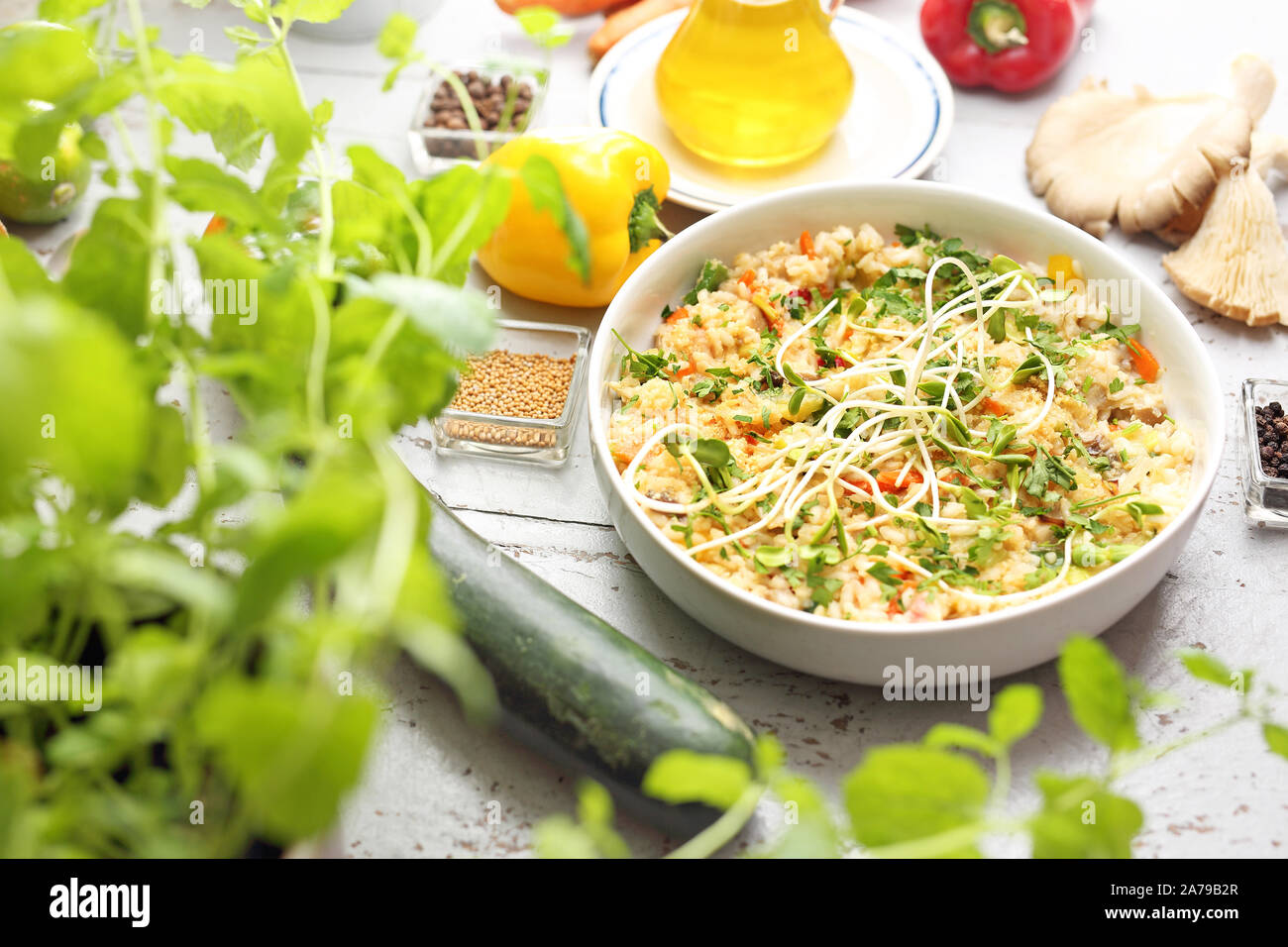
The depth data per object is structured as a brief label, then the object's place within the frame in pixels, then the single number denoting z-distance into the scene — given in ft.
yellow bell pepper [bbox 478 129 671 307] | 2.95
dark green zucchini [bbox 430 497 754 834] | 2.46
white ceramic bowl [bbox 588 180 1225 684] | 2.49
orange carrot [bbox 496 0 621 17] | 3.51
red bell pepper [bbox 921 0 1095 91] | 3.32
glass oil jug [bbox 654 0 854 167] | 3.05
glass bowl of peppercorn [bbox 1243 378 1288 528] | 2.77
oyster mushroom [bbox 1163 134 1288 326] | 3.00
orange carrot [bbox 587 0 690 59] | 3.45
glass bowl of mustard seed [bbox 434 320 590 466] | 2.87
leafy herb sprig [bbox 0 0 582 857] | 1.40
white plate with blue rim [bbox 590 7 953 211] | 3.17
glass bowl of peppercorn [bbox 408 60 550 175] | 3.22
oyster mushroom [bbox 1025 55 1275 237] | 3.08
